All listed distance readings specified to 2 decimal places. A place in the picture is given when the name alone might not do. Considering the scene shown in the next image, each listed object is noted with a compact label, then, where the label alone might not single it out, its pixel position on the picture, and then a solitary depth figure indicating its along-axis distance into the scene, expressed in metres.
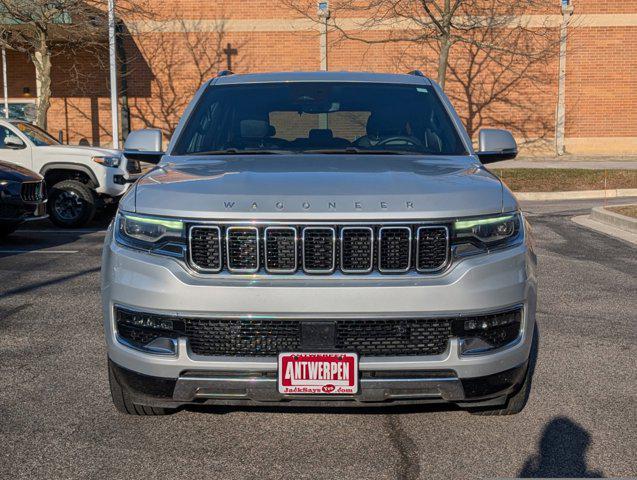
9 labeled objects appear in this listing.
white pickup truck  14.62
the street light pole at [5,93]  27.24
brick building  30.38
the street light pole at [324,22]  30.22
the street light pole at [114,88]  22.61
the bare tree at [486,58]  30.12
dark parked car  11.84
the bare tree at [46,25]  21.55
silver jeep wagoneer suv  3.86
